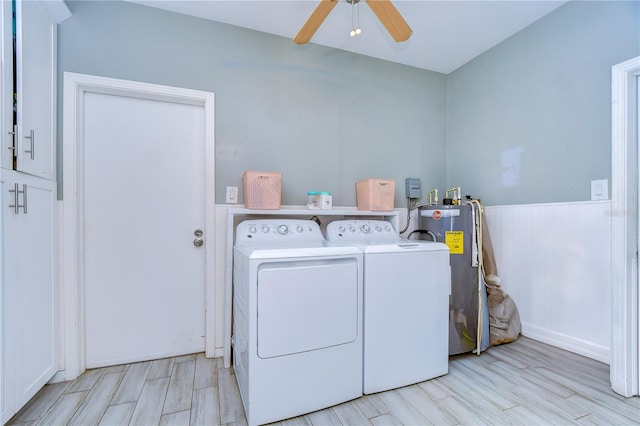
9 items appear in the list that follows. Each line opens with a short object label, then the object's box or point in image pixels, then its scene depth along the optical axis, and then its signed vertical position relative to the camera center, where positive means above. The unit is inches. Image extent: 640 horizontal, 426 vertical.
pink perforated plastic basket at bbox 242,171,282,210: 78.1 +5.7
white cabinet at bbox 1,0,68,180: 53.8 +26.4
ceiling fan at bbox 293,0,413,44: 60.3 +43.5
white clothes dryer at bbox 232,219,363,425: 53.9 -23.6
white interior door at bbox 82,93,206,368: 77.3 -4.7
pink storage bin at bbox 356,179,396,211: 92.4 +5.4
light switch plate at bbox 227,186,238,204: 86.1 +5.1
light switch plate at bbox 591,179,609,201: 73.2 +5.4
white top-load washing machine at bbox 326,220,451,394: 63.7 -23.9
